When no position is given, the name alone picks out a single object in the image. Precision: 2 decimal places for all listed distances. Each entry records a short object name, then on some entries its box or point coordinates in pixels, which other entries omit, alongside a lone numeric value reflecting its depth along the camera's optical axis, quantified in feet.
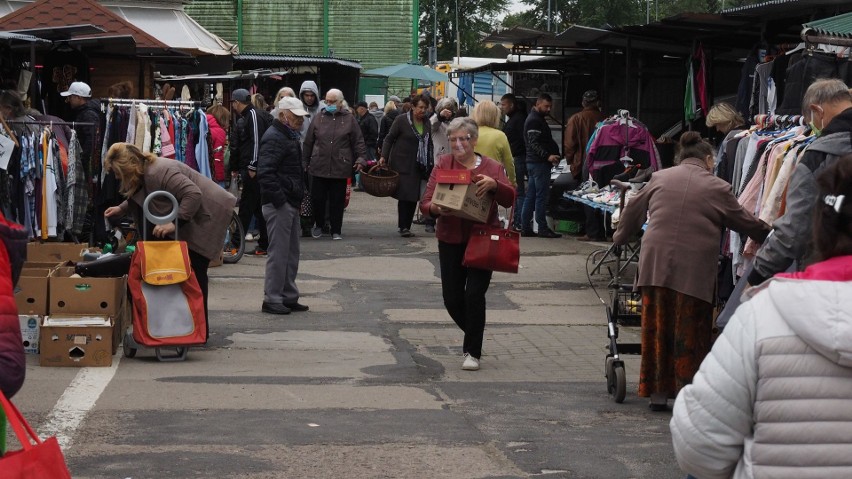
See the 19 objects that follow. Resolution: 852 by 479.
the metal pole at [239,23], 124.57
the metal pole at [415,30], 127.03
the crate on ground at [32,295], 31.27
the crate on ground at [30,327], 31.19
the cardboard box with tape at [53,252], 36.55
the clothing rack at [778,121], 32.17
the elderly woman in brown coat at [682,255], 25.90
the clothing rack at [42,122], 39.34
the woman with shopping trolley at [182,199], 31.76
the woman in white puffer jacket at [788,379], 10.18
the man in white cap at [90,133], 44.04
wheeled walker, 27.58
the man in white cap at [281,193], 38.17
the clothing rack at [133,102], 45.44
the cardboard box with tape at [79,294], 31.14
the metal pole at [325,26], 126.82
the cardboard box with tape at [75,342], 30.14
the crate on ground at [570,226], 62.08
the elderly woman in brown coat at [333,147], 57.41
